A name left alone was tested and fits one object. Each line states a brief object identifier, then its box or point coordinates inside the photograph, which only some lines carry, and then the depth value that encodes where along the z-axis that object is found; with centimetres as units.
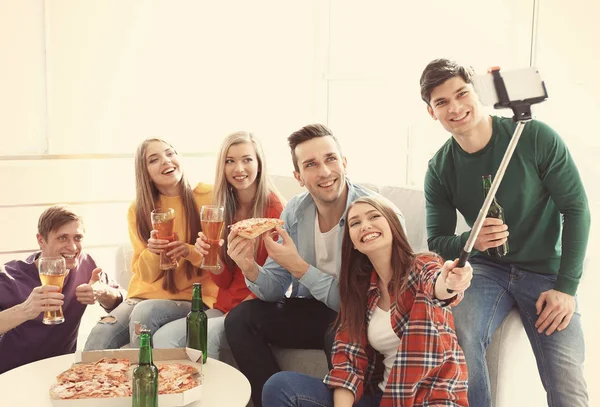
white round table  203
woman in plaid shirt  215
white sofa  249
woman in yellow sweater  301
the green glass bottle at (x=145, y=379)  190
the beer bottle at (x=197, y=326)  240
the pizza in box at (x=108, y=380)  197
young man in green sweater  235
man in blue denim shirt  264
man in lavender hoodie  284
